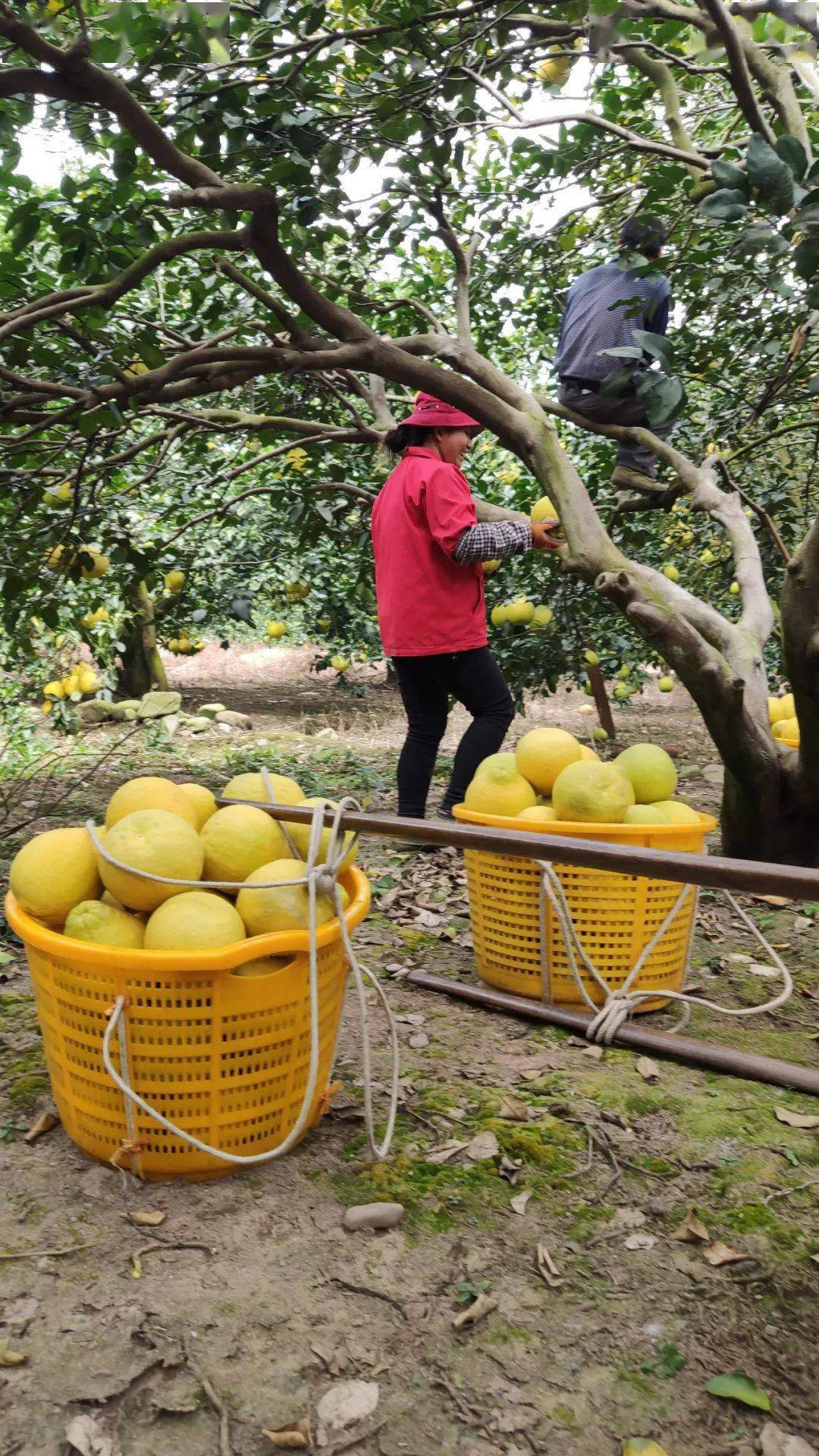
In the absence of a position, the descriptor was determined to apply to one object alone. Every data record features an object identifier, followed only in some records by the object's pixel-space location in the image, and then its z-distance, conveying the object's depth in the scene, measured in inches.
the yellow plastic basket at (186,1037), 69.0
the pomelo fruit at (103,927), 73.1
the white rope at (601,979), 97.1
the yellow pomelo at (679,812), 105.1
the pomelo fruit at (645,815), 102.9
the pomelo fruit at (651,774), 109.3
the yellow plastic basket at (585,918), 101.7
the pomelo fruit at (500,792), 108.4
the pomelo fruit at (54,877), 76.9
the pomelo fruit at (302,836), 83.7
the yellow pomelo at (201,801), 87.8
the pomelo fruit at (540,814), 104.4
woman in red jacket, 147.3
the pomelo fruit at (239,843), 78.8
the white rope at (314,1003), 68.6
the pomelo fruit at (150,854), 74.2
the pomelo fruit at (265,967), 71.2
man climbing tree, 158.1
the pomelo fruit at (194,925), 70.0
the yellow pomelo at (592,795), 101.3
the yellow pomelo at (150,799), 82.7
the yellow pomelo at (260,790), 87.9
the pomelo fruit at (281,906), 73.5
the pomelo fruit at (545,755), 109.2
